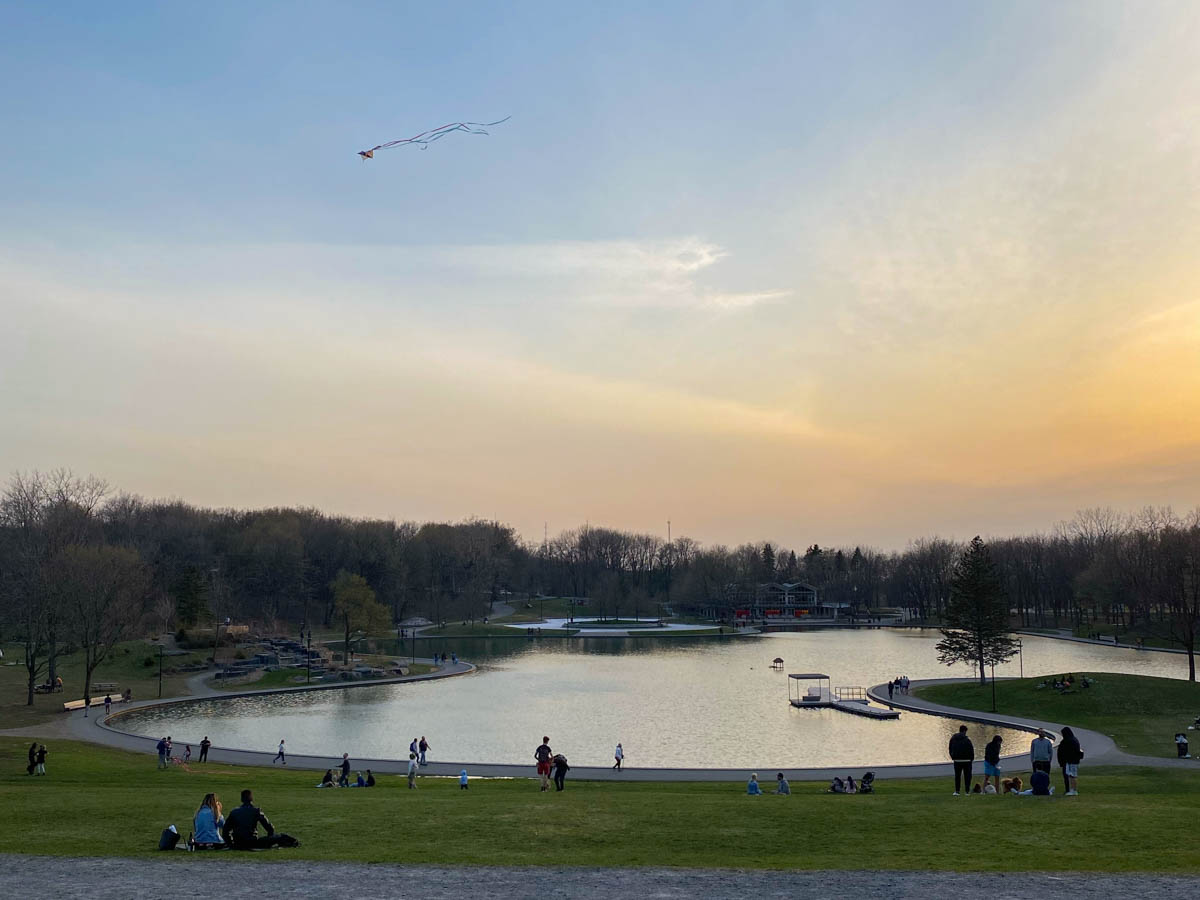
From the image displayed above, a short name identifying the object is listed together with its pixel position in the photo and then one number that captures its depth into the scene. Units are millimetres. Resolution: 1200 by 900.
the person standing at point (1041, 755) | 21422
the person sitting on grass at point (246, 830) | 16422
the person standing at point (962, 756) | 22188
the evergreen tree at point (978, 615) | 62531
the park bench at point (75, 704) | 52906
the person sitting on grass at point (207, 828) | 16438
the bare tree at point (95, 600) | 60000
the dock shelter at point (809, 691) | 57047
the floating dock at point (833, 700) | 53281
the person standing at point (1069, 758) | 21062
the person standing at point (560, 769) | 26531
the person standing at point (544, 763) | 26516
